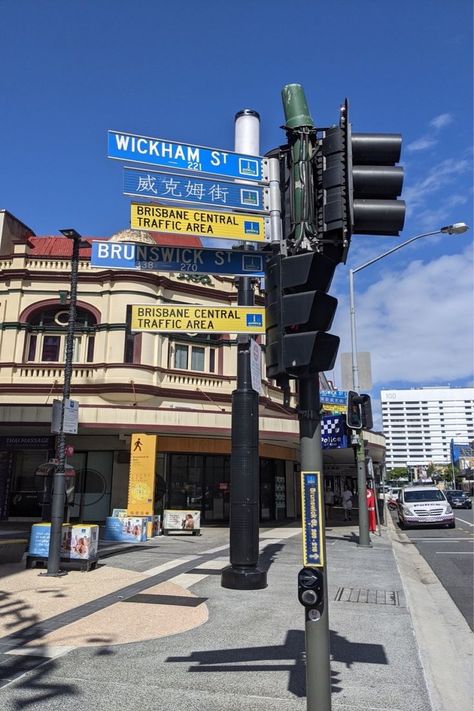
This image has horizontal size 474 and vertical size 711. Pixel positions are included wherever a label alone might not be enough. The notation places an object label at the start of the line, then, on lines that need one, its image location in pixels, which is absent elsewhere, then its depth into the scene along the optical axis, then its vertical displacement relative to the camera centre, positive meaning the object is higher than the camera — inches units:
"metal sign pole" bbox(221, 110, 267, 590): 361.1 +22.5
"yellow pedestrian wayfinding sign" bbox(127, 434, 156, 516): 710.5 +27.5
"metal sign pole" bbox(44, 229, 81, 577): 401.1 +15.1
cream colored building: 823.7 +163.2
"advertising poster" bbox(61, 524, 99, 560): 421.1 -34.3
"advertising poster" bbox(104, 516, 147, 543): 636.7 -37.6
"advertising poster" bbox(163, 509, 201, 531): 706.2 -30.4
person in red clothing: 714.8 -15.1
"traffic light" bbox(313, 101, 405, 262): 161.2 +89.4
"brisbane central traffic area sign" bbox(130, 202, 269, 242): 206.5 +102.1
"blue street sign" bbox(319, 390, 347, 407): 922.7 +163.1
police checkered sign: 723.2 +83.8
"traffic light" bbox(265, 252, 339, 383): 152.4 +49.1
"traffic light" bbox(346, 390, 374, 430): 246.2 +37.9
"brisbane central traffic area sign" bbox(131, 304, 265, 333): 195.3 +62.3
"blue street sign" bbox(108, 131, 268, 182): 210.2 +130.3
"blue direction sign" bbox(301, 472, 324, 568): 149.4 -5.9
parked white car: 855.7 -18.4
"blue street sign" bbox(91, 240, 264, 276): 203.2 +87.7
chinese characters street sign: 211.9 +116.9
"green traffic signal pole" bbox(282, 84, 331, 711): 139.9 +25.2
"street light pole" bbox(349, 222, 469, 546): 599.8 +46.8
